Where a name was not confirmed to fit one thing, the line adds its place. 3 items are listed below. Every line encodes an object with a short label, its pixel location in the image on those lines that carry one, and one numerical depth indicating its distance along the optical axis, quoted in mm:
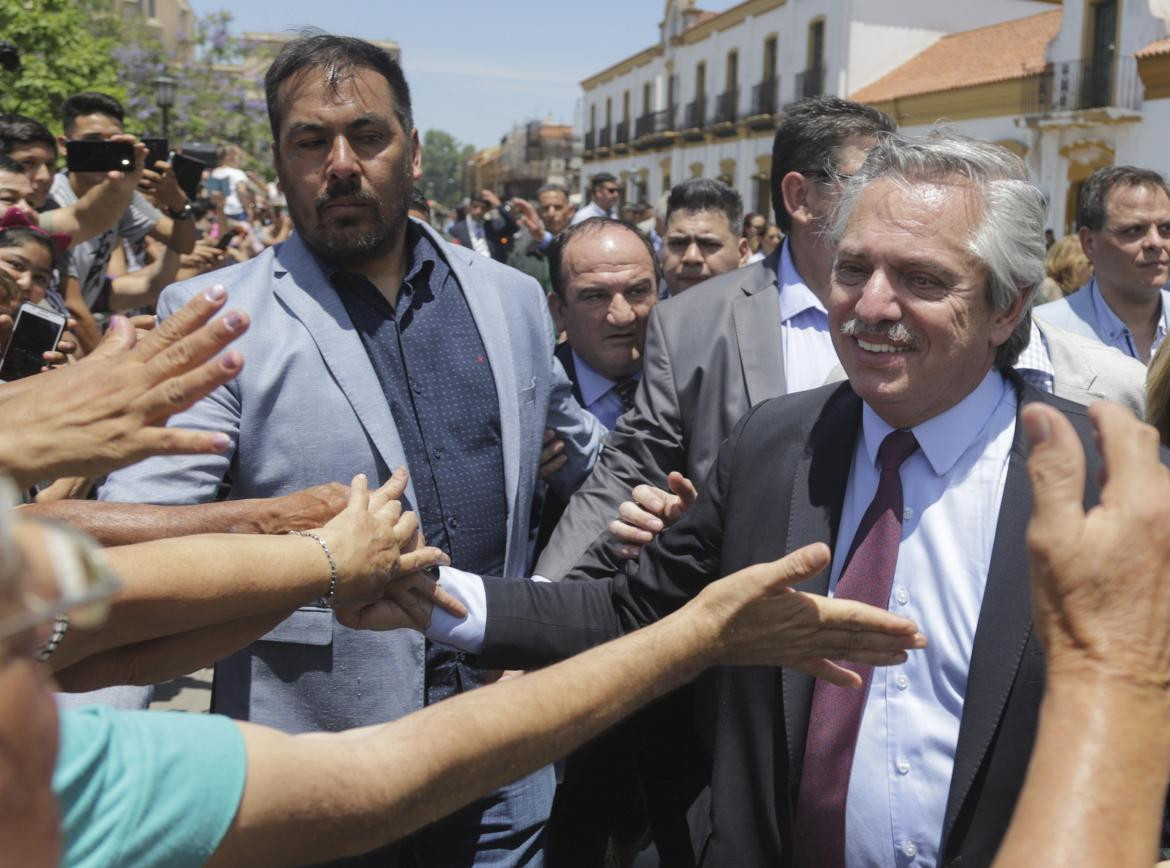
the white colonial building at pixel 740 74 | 31484
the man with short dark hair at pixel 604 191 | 12055
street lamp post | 14195
